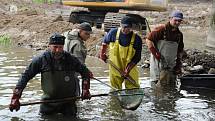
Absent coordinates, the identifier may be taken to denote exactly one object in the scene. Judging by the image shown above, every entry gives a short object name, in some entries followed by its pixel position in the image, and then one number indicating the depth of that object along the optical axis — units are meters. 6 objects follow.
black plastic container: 10.95
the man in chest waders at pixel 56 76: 7.64
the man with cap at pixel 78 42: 8.74
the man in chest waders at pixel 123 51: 9.20
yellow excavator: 19.00
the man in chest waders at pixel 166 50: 10.15
